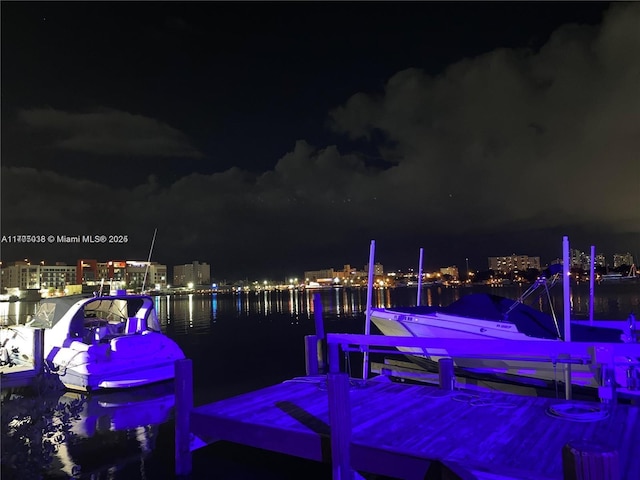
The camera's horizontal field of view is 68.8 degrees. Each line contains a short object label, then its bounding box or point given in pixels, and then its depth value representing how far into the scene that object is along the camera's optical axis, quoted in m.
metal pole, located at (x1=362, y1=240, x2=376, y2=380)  14.98
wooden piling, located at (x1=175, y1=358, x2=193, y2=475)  8.83
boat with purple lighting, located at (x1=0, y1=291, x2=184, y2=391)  15.34
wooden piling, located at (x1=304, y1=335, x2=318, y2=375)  12.59
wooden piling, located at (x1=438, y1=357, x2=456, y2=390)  10.18
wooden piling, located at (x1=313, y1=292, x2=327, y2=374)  13.93
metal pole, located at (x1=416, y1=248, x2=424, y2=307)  19.24
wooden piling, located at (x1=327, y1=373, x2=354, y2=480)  6.75
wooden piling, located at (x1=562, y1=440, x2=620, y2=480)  3.63
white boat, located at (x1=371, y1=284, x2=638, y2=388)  13.80
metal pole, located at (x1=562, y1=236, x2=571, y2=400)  10.80
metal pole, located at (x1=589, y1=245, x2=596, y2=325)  16.61
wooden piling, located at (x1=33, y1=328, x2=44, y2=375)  15.40
